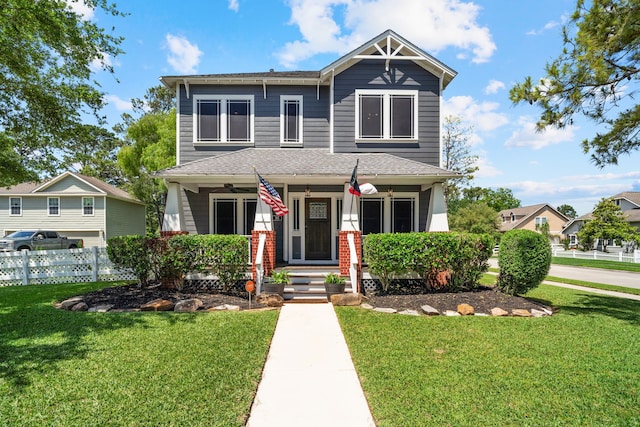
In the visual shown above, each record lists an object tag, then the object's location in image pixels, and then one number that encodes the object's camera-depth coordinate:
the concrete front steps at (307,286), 7.90
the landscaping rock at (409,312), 6.73
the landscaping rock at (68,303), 6.98
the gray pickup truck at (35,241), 18.22
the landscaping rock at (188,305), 6.87
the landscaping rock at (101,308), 6.73
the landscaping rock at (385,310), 6.89
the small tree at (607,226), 24.42
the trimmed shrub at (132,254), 8.37
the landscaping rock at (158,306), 6.87
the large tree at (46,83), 9.45
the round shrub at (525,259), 7.21
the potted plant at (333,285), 7.75
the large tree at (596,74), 5.59
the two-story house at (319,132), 10.67
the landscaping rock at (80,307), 6.85
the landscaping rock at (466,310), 6.73
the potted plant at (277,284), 7.71
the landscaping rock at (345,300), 7.49
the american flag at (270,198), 7.78
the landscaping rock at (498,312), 6.71
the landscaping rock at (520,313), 6.70
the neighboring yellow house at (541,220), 42.91
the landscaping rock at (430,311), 6.70
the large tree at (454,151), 27.92
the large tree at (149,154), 19.00
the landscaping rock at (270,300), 7.39
